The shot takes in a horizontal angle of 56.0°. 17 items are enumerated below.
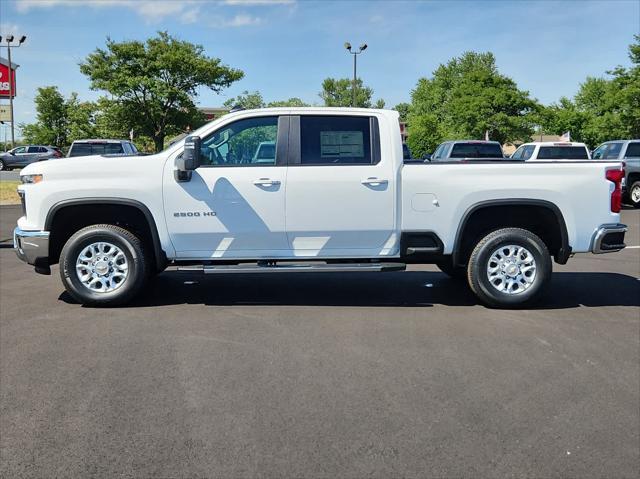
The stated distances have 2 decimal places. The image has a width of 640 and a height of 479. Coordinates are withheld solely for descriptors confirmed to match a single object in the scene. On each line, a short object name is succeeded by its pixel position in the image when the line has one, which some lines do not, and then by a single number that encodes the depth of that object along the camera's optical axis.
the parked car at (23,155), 38.59
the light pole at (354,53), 35.92
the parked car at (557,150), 16.91
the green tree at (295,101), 63.39
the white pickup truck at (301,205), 6.21
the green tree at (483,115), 48.66
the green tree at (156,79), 40.50
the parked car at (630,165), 18.14
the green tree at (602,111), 41.31
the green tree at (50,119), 50.12
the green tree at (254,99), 61.34
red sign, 36.12
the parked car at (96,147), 18.70
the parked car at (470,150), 18.23
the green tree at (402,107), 119.75
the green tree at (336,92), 90.81
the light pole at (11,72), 36.49
